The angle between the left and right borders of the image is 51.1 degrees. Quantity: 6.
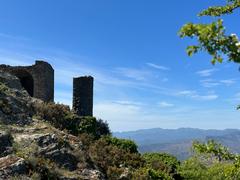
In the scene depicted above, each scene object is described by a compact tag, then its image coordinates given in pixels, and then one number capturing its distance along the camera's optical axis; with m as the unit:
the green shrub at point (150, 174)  13.50
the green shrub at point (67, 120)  15.67
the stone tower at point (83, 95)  20.40
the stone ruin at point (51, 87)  20.37
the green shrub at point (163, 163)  15.45
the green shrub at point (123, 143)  16.45
